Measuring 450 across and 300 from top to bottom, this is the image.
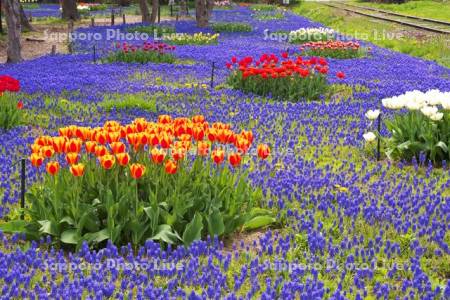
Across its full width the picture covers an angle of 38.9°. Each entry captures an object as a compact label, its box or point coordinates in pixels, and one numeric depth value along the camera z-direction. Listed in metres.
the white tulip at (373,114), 9.01
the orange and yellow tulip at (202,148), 6.17
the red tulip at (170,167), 5.67
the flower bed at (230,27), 33.22
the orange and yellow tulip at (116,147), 5.66
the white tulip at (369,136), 8.81
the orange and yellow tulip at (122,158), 5.54
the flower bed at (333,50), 21.81
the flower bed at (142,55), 19.78
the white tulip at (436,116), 8.37
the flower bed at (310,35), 26.73
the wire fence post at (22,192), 6.07
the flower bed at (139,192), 5.67
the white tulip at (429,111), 8.47
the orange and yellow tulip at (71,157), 5.55
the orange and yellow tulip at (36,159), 5.46
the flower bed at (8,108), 9.68
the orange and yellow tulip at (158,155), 5.69
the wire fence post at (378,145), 8.99
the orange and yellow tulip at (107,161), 5.49
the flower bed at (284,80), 13.73
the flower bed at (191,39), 26.17
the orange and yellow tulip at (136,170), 5.50
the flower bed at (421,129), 8.62
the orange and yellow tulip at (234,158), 5.81
